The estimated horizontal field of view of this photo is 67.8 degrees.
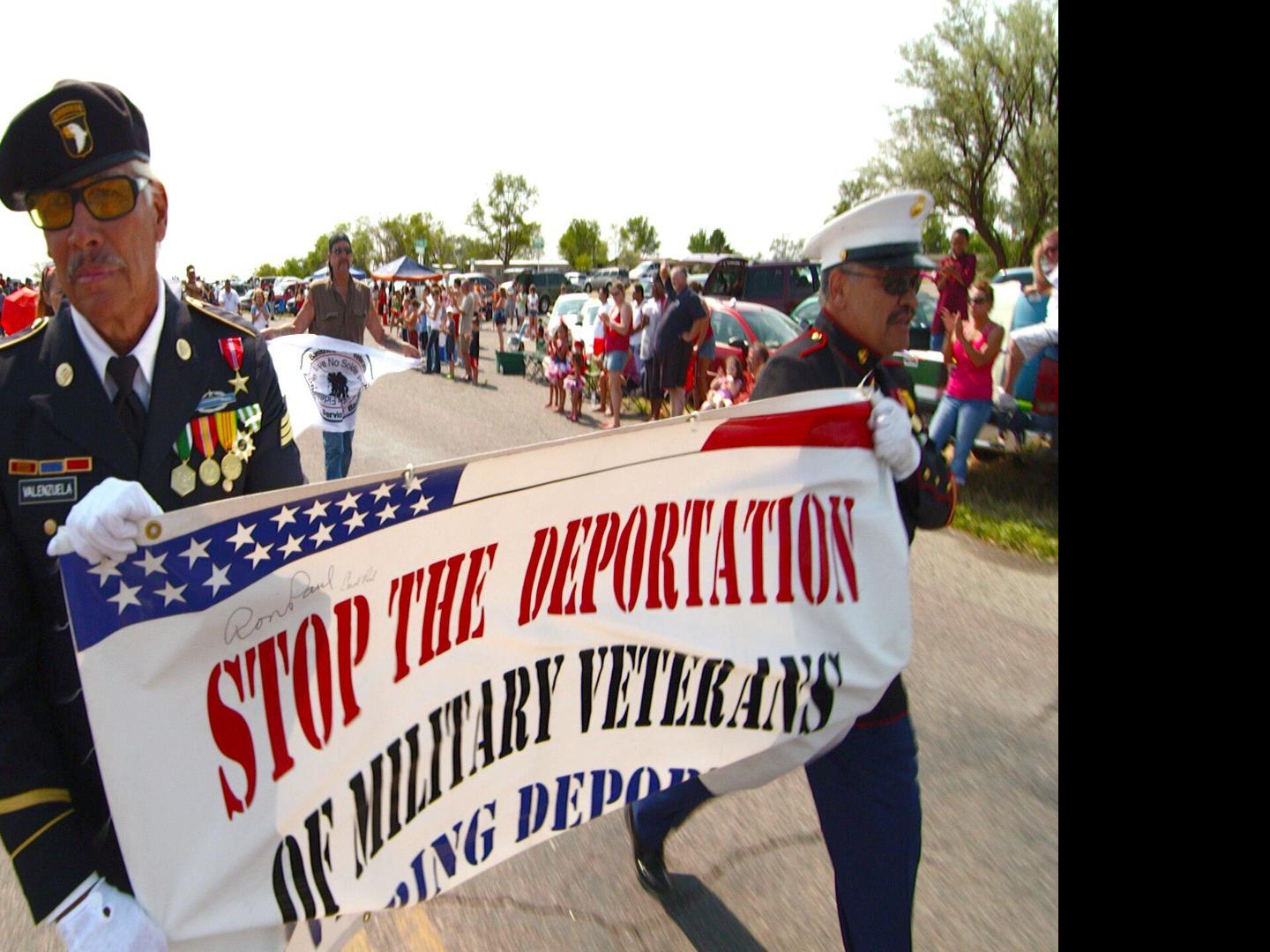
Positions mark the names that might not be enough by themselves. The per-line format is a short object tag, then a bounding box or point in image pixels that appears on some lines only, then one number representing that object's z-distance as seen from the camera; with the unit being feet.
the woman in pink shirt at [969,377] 26.94
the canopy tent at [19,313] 27.73
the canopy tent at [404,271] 97.96
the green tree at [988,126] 97.09
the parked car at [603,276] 132.98
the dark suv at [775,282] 64.39
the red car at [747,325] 42.16
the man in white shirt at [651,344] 38.23
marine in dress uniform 7.73
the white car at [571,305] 67.23
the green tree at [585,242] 277.85
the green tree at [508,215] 270.46
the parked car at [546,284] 136.05
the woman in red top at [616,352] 41.47
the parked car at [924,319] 42.34
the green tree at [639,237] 310.86
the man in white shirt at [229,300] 79.61
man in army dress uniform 5.40
